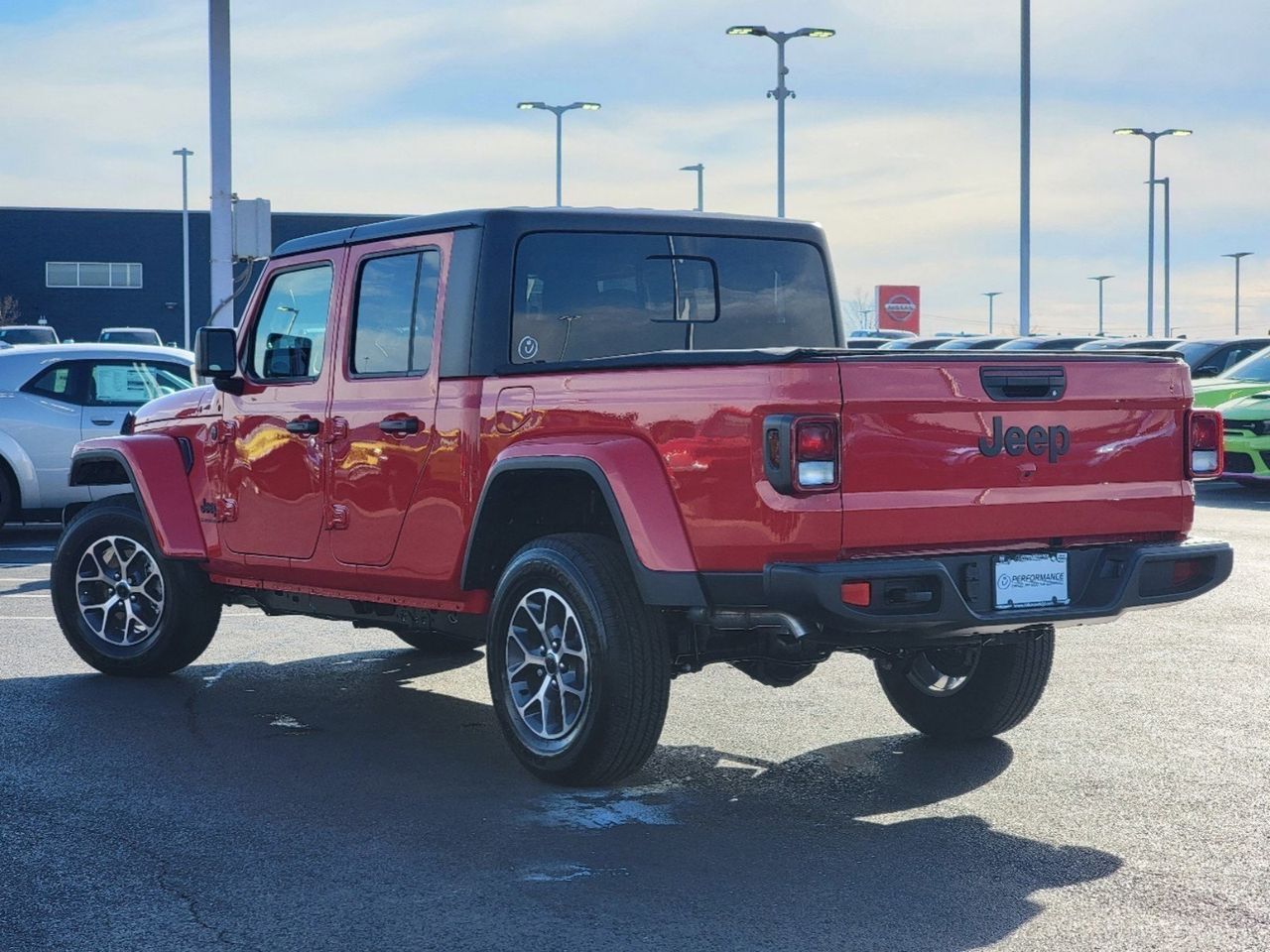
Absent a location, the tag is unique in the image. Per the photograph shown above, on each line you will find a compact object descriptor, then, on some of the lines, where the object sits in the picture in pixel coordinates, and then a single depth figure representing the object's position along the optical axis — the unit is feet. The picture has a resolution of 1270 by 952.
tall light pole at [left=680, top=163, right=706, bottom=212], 175.42
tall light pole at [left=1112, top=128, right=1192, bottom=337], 173.58
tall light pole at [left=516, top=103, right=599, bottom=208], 155.63
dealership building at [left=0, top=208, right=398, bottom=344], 232.53
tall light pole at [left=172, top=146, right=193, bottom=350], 223.30
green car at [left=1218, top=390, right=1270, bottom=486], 61.05
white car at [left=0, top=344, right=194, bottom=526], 50.52
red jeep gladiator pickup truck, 18.35
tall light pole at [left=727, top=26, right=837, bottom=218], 111.96
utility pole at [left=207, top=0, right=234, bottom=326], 59.52
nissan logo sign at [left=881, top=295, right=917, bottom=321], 185.88
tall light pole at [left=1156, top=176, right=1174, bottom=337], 215.74
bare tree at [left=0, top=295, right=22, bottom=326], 225.35
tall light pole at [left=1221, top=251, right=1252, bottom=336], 289.99
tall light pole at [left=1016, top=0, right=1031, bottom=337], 105.29
